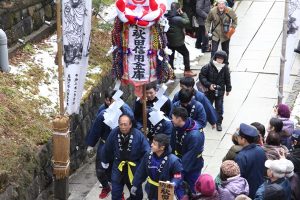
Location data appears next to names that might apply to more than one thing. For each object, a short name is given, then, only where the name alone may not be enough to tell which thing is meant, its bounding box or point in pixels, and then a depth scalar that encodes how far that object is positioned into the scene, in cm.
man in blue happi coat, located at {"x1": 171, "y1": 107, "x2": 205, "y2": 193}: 1707
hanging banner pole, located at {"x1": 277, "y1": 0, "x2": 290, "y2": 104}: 2042
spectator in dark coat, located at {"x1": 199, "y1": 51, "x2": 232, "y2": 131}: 2208
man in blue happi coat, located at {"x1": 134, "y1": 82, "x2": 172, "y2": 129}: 1912
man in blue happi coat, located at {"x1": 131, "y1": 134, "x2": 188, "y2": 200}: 1569
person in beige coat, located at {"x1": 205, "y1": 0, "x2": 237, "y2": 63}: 2614
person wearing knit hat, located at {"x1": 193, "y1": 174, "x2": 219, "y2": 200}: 1354
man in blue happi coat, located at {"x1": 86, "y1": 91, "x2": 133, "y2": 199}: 1859
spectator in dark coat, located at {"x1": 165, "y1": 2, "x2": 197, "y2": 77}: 2594
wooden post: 1752
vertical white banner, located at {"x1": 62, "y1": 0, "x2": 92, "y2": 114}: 1783
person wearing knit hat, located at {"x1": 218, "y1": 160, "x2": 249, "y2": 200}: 1413
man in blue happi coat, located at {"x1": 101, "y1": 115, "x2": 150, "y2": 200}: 1722
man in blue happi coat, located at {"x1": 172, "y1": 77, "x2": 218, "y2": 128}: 1939
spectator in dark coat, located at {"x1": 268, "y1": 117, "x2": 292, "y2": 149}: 1717
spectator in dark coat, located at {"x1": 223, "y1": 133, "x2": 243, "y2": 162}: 1596
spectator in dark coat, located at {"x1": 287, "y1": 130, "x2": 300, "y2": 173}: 1600
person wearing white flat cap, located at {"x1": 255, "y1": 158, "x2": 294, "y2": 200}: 1436
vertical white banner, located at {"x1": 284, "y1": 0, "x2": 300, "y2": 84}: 2048
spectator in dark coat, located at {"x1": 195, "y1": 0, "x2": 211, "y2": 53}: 2916
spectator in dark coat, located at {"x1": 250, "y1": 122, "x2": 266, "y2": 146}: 1693
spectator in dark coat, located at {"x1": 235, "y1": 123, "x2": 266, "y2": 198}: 1569
